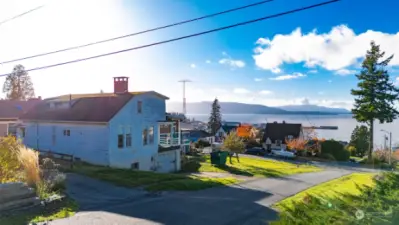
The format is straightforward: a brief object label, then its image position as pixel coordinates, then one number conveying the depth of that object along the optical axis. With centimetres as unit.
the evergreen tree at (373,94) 4678
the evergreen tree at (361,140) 6200
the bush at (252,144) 6316
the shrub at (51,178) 1189
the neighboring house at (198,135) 6914
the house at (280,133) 6525
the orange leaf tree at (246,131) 6575
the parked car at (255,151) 5572
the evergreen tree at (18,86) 6298
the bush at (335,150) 5500
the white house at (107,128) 2389
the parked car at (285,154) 5231
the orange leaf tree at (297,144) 5631
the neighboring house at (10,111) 3262
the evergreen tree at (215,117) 9262
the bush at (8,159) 1056
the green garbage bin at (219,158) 3259
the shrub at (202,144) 5860
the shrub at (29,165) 1114
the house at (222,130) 8112
